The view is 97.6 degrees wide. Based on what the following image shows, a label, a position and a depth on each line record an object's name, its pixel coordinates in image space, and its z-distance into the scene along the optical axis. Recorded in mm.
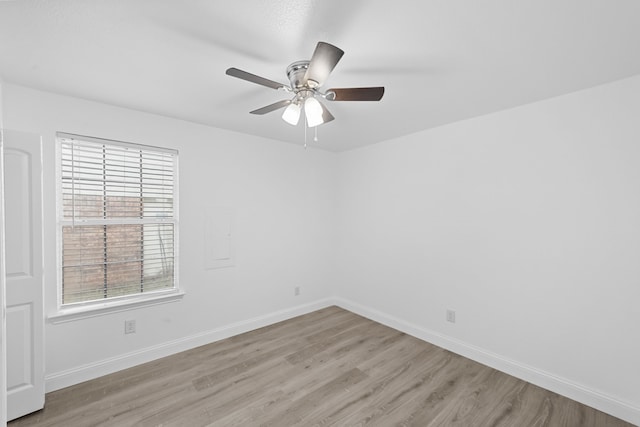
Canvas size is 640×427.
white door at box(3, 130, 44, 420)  1935
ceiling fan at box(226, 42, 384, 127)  1378
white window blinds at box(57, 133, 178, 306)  2420
